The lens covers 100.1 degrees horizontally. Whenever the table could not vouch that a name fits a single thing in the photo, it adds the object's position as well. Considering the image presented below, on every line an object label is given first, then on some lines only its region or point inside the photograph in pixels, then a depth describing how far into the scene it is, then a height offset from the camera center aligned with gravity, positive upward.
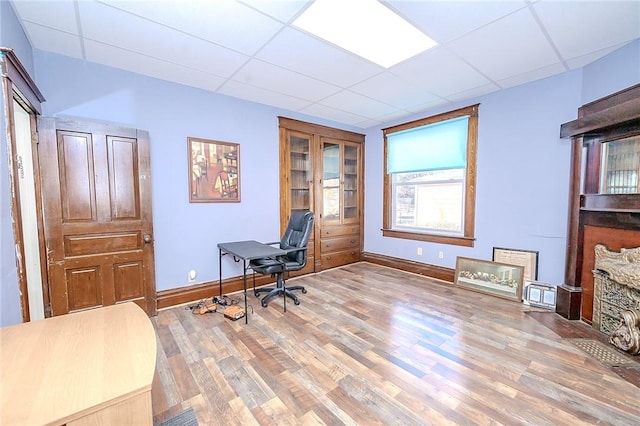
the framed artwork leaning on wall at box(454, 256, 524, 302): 3.17 -1.01
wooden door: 2.37 -0.13
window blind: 3.66 +0.75
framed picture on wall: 3.14 +0.35
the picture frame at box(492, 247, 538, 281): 3.10 -0.74
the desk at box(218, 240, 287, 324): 2.65 -0.54
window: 3.62 +0.30
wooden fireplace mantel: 2.21 -0.08
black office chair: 3.03 -0.73
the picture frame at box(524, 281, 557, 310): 2.90 -1.08
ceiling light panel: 1.84 +1.30
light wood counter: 0.74 -0.56
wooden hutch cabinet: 4.03 +0.22
